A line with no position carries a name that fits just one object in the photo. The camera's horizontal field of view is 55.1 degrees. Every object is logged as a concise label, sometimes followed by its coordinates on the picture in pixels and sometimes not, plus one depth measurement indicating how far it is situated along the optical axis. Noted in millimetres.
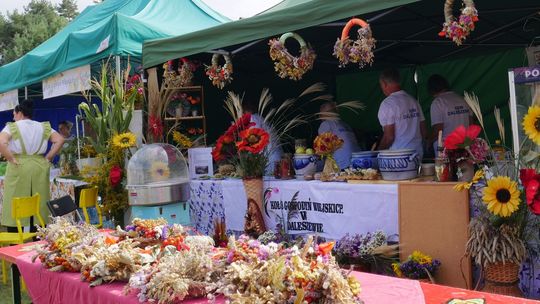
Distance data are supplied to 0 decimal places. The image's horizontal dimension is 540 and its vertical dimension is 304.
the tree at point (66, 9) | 43062
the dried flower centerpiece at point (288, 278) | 1691
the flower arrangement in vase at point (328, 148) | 4078
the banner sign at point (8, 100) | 9130
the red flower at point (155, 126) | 5671
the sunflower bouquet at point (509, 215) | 2590
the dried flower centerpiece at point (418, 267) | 3043
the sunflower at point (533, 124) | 2562
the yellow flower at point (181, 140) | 5766
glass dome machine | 4645
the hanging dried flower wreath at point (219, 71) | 5418
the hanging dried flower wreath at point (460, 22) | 3193
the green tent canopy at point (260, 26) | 3632
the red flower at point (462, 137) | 2939
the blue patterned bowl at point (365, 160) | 3846
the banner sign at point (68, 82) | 6609
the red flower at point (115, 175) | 5363
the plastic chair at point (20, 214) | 4977
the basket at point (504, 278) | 2680
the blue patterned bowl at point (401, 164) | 3475
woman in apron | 5691
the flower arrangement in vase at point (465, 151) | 2961
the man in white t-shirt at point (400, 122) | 4184
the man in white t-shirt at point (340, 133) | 4766
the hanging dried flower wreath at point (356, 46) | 3799
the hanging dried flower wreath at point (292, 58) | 4480
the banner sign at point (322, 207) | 3547
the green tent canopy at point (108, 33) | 6035
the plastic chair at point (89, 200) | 5441
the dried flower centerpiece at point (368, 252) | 3367
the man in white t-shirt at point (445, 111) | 4824
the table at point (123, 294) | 1931
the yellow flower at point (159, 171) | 4838
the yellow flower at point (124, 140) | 5387
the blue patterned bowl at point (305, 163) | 4199
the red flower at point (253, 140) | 4203
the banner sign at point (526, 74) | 2707
